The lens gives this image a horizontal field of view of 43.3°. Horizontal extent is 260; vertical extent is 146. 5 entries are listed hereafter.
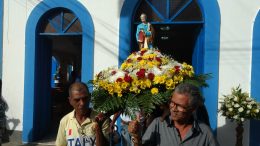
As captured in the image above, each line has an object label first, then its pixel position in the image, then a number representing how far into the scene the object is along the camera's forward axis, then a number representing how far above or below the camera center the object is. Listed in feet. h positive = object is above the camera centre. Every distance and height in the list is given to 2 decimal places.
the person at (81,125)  8.42 -1.44
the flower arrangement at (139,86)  7.97 -0.34
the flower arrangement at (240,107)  16.99 -1.75
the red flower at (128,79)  8.16 -0.17
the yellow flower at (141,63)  8.67 +0.25
